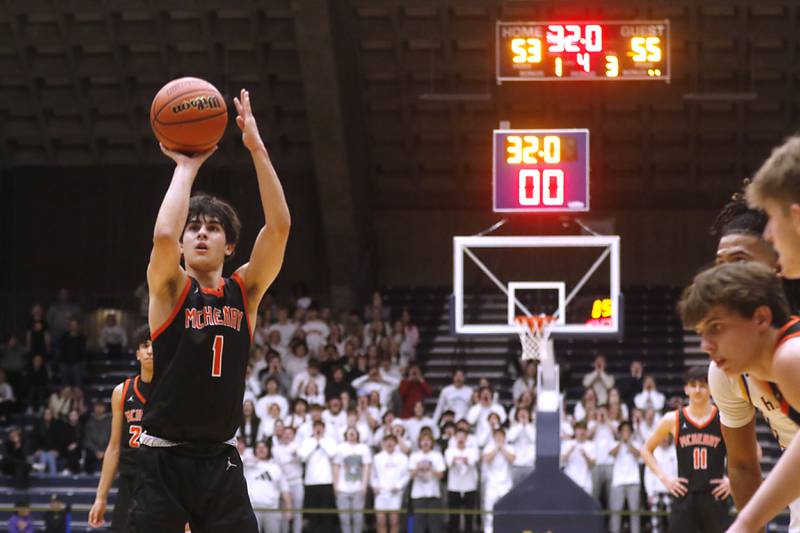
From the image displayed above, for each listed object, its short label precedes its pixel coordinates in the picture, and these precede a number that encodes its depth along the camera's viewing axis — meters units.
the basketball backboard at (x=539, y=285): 15.15
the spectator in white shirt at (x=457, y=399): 17.27
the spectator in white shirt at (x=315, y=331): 19.12
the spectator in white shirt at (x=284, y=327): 19.59
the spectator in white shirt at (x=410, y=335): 19.83
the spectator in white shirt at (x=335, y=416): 15.70
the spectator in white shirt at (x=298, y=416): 15.71
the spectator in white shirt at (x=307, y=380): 17.14
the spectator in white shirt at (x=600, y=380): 17.38
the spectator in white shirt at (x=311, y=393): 16.84
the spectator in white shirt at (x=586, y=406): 15.98
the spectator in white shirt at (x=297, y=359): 18.25
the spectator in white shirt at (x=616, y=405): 15.75
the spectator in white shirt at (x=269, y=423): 15.79
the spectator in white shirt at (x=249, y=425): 15.98
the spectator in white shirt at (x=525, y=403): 15.66
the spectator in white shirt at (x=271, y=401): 16.34
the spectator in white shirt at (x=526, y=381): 17.70
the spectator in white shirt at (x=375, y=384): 17.41
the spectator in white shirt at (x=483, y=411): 15.83
